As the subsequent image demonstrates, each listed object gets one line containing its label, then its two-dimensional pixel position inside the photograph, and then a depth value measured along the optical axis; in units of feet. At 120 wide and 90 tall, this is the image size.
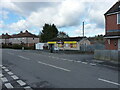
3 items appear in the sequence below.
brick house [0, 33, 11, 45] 208.32
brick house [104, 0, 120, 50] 45.22
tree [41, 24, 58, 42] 159.52
